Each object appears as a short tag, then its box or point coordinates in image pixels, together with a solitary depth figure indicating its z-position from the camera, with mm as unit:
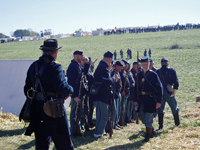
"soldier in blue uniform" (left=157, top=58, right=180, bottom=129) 7285
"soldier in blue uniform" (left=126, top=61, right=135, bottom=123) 8297
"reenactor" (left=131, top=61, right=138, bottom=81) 8979
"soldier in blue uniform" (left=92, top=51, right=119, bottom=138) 6062
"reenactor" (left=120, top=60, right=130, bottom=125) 7719
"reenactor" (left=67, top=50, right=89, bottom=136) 6125
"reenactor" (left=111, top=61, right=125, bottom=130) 7027
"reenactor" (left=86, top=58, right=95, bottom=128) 7584
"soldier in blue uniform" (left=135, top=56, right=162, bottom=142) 5914
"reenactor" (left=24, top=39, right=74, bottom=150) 3736
